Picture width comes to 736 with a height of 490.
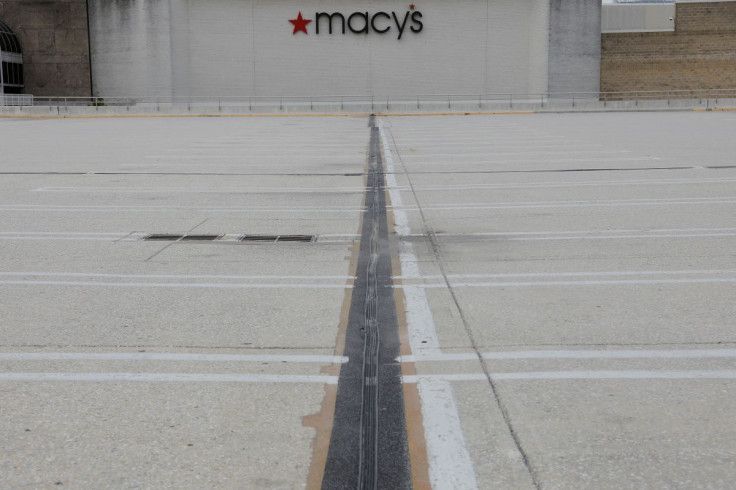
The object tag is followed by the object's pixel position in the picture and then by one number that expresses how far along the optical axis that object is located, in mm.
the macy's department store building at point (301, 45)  55594
